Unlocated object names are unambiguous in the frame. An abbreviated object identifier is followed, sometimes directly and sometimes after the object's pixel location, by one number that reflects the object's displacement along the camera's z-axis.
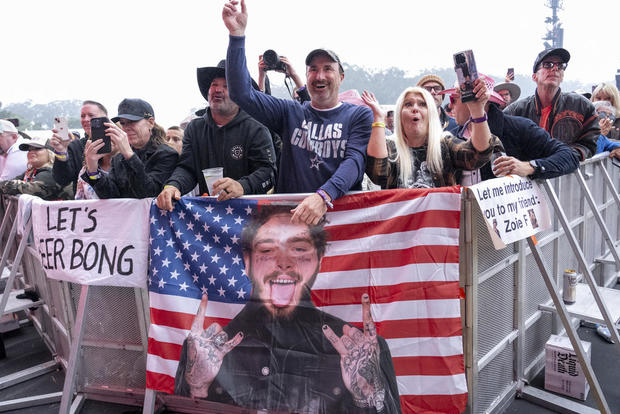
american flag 2.51
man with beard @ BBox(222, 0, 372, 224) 2.88
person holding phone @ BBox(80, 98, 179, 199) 3.25
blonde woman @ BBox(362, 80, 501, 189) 2.93
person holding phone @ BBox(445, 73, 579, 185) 3.35
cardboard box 3.42
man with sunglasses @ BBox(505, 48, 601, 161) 4.34
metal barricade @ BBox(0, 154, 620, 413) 2.77
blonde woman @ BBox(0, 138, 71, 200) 4.91
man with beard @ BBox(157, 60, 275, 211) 3.46
